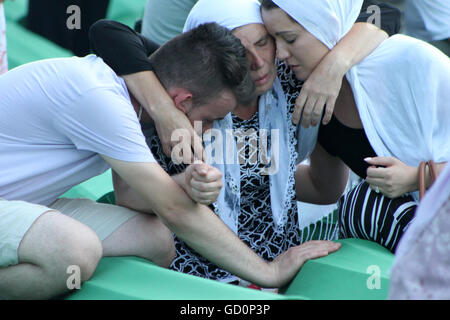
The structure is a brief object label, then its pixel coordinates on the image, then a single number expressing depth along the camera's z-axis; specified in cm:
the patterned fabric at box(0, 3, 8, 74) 645
